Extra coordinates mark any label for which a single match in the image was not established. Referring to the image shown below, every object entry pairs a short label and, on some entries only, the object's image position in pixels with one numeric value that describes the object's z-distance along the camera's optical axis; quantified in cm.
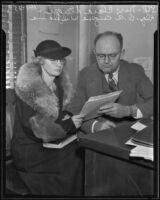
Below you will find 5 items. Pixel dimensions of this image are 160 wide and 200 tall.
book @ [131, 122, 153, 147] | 104
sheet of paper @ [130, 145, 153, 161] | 98
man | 117
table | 106
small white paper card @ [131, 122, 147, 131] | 119
